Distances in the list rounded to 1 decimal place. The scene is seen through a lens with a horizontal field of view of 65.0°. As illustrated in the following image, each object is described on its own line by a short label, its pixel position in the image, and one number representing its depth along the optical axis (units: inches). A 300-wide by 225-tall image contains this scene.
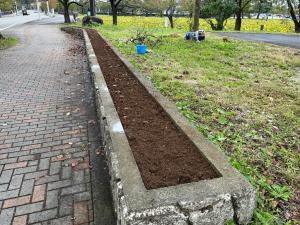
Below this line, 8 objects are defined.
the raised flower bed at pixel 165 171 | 67.3
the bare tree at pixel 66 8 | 902.2
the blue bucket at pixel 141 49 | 335.9
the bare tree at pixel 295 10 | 878.2
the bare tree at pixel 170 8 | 1024.5
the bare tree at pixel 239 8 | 890.0
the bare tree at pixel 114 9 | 808.7
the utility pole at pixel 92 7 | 813.5
